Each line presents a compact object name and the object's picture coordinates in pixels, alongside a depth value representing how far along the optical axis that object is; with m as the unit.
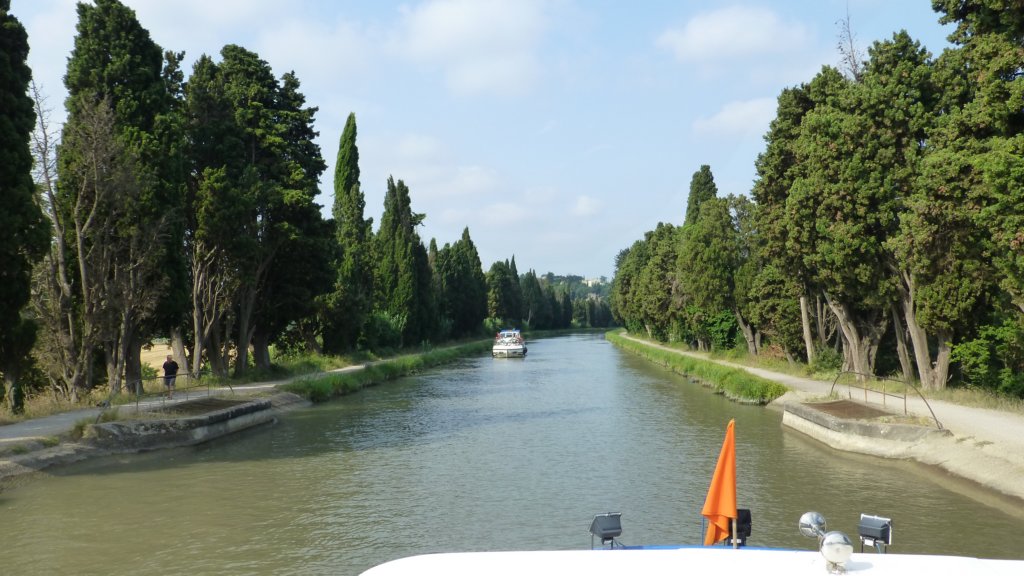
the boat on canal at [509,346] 65.19
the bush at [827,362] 33.28
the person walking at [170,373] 25.31
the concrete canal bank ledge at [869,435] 17.61
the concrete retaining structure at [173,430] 18.44
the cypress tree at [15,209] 18.72
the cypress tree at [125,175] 23.45
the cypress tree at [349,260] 44.09
